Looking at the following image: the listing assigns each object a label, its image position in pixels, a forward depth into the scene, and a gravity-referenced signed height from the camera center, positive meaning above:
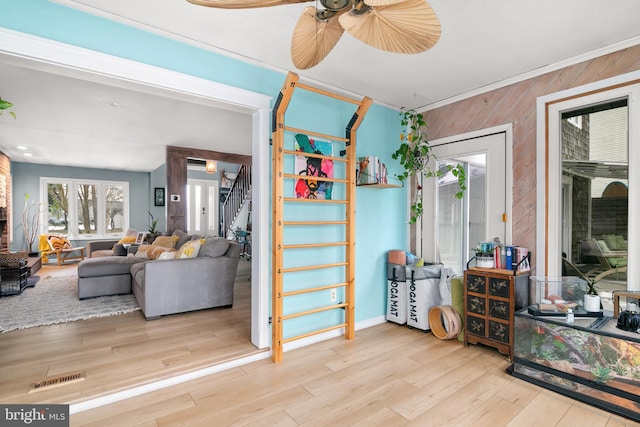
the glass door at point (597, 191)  2.41 +0.16
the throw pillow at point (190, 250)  3.92 -0.47
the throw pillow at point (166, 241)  5.12 -0.47
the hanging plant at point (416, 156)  3.50 +0.63
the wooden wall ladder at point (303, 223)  2.62 -0.10
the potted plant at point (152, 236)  6.29 -0.47
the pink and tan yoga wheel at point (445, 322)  2.97 -1.06
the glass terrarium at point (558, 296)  2.35 -0.68
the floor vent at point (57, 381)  2.11 -1.16
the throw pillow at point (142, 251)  5.20 -0.65
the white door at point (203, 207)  9.35 +0.16
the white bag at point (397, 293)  3.42 -0.89
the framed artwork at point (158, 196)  8.88 +0.45
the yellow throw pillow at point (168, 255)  3.86 -0.52
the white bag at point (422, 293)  3.22 -0.84
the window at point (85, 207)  8.18 +0.16
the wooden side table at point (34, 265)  5.49 -0.96
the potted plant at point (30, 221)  7.52 -0.20
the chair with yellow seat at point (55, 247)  7.14 -0.79
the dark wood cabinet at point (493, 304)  2.60 -0.80
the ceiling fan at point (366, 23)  1.21 +0.79
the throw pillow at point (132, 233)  7.49 -0.48
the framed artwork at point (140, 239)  6.44 -0.54
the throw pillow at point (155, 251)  4.79 -0.59
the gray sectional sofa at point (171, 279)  3.58 -0.83
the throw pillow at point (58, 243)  7.16 -0.68
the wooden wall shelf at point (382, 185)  3.25 +0.28
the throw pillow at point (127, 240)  6.82 -0.60
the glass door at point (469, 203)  3.05 +0.09
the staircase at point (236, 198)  8.25 +0.39
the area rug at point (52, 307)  3.47 -1.17
